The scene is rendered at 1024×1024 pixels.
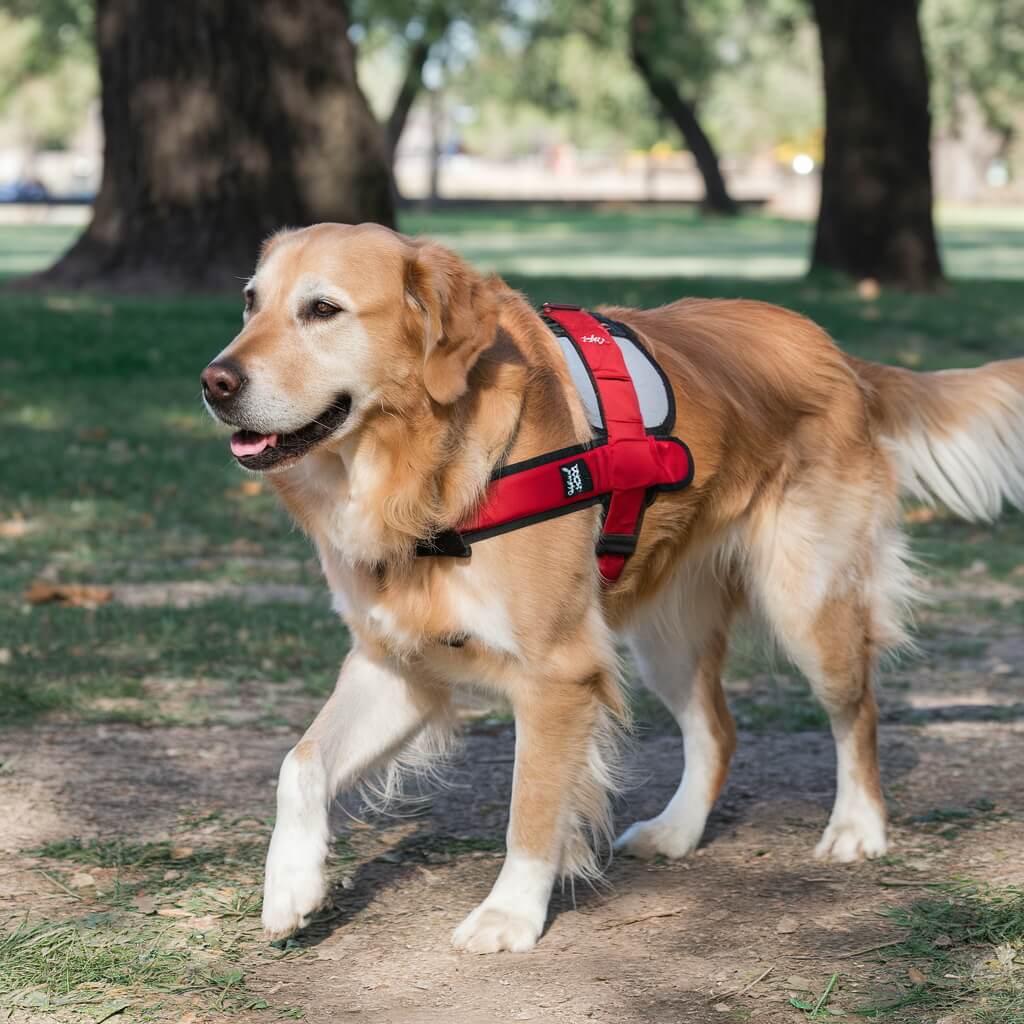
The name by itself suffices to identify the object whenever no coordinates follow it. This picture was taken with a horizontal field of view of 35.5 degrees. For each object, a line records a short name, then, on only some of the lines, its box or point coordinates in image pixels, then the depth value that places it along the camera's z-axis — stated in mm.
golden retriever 3865
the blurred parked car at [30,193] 54250
